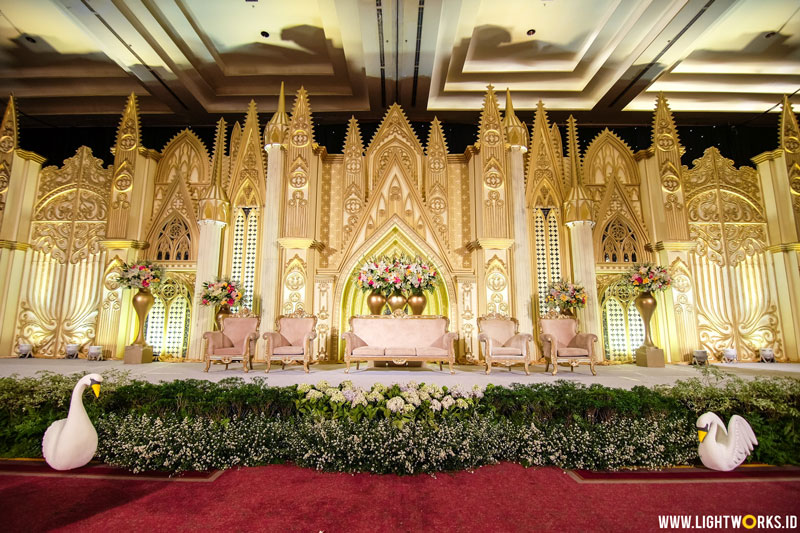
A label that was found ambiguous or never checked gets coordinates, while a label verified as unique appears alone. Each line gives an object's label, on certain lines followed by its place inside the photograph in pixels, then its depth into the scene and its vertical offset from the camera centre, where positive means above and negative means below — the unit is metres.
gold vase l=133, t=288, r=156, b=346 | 7.41 +0.38
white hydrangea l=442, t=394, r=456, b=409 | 3.25 -0.64
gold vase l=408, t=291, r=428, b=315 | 6.83 +0.36
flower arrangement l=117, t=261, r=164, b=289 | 7.31 +0.87
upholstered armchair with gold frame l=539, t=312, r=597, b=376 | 5.86 -0.28
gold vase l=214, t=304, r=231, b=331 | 7.06 +0.19
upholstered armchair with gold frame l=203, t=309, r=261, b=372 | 5.81 -0.25
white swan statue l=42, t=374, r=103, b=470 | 2.76 -0.81
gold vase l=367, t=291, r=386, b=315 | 6.86 +0.37
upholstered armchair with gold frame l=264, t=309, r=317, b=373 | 5.81 -0.23
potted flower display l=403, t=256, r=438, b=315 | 6.73 +0.70
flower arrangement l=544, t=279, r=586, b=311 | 7.16 +0.50
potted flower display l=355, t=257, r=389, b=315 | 6.72 +0.70
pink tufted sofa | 6.42 -0.12
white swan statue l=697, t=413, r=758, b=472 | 2.80 -0.84
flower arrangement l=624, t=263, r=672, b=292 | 6.99 +0.79
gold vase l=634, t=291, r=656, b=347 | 7.18 +0.29
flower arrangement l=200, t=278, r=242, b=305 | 7.11 +0.56
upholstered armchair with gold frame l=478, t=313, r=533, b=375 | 5.80 -0.27
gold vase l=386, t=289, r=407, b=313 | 6.85 +0.40
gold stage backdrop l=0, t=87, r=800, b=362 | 7.66 +1.91
